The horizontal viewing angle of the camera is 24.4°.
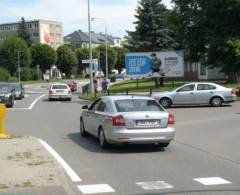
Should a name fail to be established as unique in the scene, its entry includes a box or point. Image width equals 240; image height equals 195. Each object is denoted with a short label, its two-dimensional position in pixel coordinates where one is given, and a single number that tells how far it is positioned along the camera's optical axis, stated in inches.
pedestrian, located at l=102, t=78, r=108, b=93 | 1918.1
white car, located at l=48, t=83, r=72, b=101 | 1732.3
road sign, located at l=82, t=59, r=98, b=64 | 1948.8
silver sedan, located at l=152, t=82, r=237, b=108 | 1178.0
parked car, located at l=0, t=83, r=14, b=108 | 1334.9
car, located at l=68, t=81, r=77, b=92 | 2711.6
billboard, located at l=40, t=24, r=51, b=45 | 7194.9
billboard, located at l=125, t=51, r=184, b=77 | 1739.7
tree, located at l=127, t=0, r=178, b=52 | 2630.4
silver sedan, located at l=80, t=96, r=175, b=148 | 519.8
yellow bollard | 626.2
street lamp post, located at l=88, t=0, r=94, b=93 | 2001.6
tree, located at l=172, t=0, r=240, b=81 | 1498.5
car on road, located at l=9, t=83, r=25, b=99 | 1862.7
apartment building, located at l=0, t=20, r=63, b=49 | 7194.9
